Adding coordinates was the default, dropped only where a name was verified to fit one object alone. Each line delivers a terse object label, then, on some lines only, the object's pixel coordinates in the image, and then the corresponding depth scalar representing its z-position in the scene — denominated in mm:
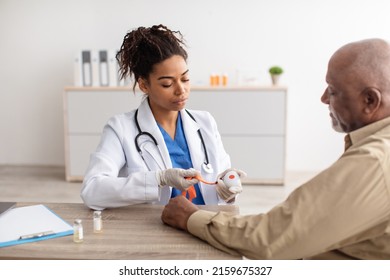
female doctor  1729
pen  1263
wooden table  1173
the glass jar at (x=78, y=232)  1243
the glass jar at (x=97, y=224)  1331
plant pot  4449
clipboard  1265
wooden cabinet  4375
